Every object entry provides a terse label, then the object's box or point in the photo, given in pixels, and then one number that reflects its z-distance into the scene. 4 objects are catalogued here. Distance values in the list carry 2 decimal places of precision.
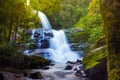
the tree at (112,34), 2.01
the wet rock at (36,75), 12.92
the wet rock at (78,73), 13.12
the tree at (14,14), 15.93
